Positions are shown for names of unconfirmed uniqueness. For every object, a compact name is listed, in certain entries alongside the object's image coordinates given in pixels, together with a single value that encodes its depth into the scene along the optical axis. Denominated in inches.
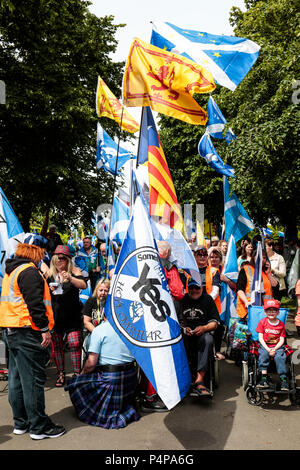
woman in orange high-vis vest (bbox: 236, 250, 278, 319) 255.1
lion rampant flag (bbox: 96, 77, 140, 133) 376.2
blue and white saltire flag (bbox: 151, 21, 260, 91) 248.1
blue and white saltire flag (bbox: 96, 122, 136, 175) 389.7
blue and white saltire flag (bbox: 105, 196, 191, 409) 151.8
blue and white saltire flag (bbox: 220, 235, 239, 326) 296.8
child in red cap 200.8
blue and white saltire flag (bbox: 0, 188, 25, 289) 263.6
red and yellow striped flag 243.8
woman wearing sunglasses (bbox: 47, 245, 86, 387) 235.3
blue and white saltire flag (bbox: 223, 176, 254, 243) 372.2
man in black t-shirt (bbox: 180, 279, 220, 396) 214.8
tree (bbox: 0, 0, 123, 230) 575.5
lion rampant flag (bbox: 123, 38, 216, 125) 234.1
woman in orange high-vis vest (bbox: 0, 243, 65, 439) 167.6
